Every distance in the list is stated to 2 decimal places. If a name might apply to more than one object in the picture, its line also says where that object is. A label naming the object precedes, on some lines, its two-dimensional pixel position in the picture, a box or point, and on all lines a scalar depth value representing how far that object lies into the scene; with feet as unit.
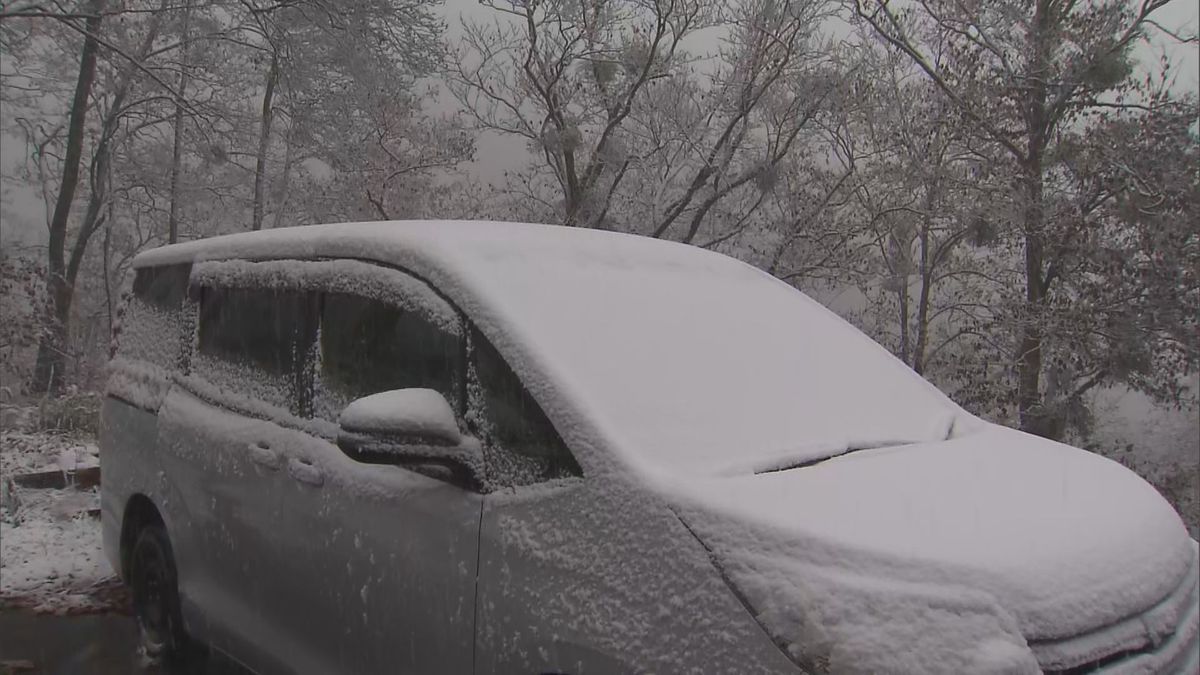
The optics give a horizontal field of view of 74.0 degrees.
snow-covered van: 4.61
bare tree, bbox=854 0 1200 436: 43.93
